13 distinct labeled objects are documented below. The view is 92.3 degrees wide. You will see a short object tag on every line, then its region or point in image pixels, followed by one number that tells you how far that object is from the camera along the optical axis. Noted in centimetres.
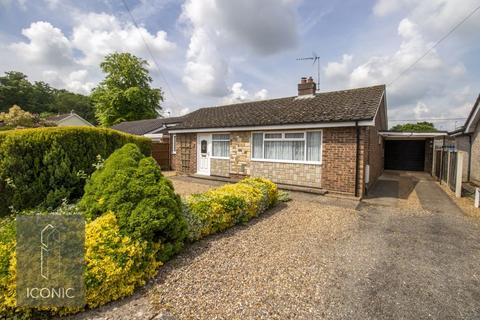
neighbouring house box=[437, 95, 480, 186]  1064
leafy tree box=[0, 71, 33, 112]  3984
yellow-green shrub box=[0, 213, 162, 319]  239
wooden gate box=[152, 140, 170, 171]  1577
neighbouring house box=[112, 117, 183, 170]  1605
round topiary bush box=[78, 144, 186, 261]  335
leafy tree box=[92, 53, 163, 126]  3122
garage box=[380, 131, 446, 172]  1600
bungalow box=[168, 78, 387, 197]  811
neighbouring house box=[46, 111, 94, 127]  3095
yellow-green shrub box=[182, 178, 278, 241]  439
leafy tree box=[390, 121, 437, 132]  4283
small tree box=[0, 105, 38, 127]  1344
